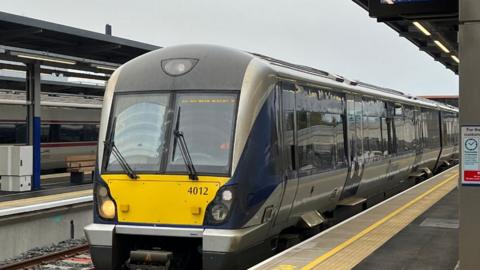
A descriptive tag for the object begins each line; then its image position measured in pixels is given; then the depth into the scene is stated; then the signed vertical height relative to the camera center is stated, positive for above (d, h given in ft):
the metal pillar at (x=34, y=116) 45.52 +2.38
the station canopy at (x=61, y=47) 39.14 +8.11
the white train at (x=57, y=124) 60.39 +2.45
